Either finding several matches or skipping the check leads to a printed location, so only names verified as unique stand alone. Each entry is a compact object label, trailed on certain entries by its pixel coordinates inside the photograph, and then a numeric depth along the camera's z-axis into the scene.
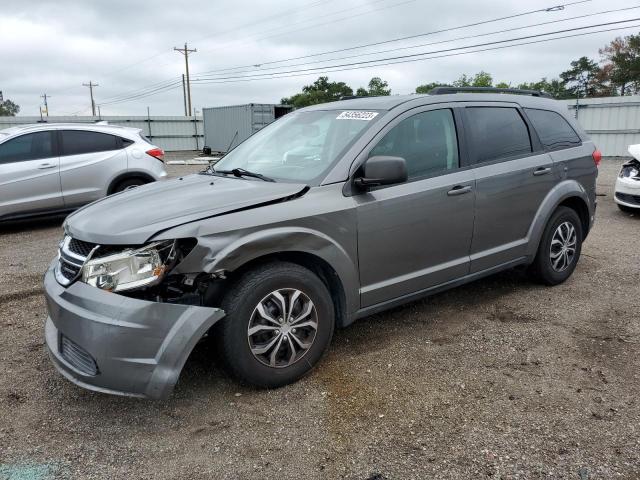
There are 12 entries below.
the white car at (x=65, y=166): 7.70
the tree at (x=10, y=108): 87.22
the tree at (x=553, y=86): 60.59
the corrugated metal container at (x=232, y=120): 25.91
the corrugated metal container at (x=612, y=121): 20.72
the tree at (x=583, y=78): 61.41
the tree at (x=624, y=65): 55.17
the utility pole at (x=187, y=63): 48.19
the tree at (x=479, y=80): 55.32
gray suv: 2.73
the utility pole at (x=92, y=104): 69.83
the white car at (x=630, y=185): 8.18
